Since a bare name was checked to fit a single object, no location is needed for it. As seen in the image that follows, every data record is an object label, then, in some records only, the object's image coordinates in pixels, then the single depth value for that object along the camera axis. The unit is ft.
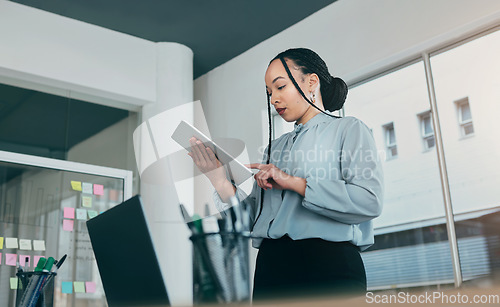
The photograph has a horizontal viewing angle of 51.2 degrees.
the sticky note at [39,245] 10.93
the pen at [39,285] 5.01
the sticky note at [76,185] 11.96
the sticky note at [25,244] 10.72
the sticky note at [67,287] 11.21
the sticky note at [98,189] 12.34
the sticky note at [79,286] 11.43
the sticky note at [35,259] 10.80
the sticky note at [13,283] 10.30
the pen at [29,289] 5.03
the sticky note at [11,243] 10.53
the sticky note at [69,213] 11.60
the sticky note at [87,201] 12.01
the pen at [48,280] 5.16
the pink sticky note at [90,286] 11.60
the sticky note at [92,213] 11.95
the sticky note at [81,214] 11.79
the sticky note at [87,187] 12.13
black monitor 2.49
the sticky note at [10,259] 10.46
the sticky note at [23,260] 10.60
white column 12.22
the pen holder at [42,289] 5.08
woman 3.64
